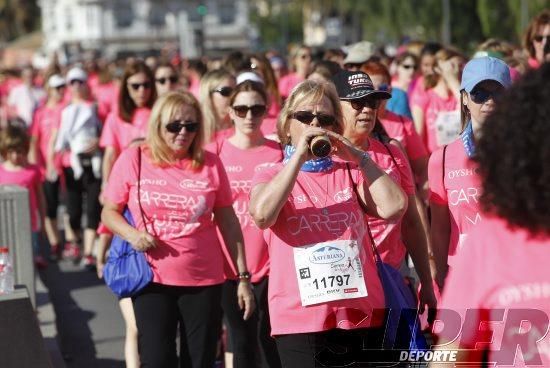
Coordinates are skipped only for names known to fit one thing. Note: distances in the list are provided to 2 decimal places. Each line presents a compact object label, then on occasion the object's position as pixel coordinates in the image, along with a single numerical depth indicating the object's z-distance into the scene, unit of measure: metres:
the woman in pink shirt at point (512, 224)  4.89
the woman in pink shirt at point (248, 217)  11.71
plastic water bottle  11.49
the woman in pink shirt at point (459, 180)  8.78
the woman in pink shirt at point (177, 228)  10.66
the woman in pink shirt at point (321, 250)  8.19
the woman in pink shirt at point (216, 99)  14.17
